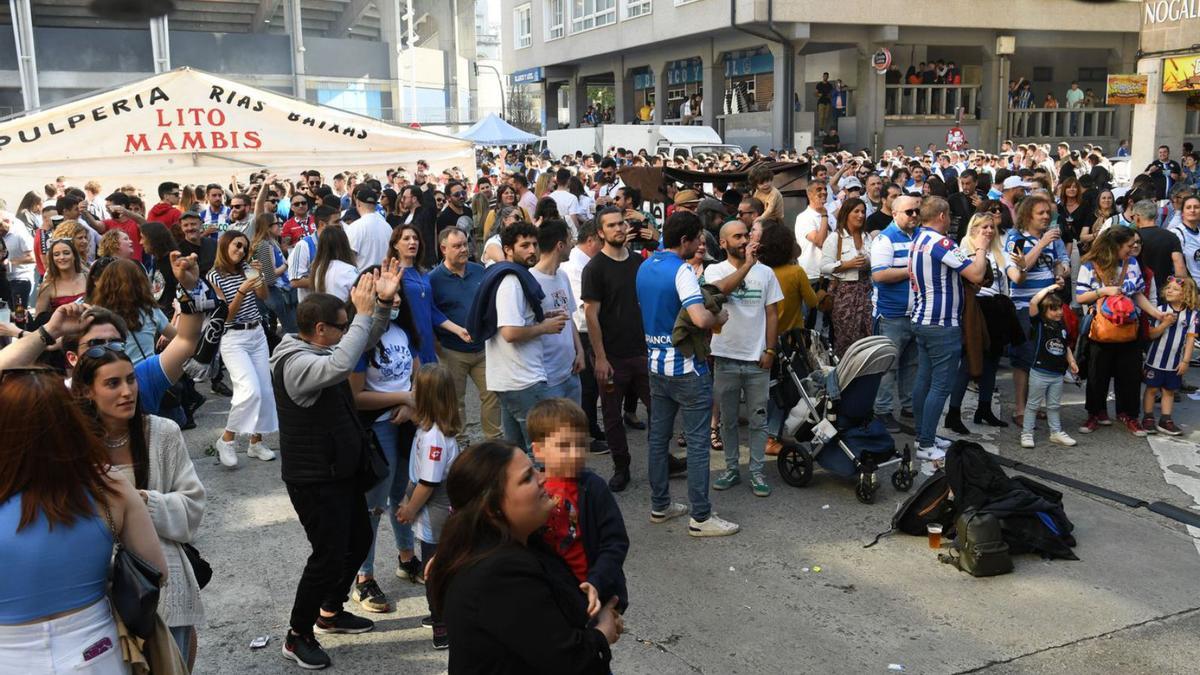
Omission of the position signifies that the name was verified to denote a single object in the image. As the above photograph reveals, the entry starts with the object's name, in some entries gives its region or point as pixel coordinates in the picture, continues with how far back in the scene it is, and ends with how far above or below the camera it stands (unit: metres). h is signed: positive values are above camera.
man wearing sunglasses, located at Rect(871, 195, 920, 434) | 7.35 -0.68
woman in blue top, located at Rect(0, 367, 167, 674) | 2.49 -0.84
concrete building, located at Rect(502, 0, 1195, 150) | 32.47 +4.58
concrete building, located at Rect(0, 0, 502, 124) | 41.06 +6.25
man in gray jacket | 4.11 -1.00
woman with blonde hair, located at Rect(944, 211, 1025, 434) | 7.56 -1.05
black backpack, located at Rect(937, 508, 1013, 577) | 5.22 -1.93
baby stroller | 6.38 -1.60
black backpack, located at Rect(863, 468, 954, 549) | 5.72 -1.89
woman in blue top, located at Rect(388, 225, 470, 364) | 6.08 -0.61
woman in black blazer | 2.36 -0.96
